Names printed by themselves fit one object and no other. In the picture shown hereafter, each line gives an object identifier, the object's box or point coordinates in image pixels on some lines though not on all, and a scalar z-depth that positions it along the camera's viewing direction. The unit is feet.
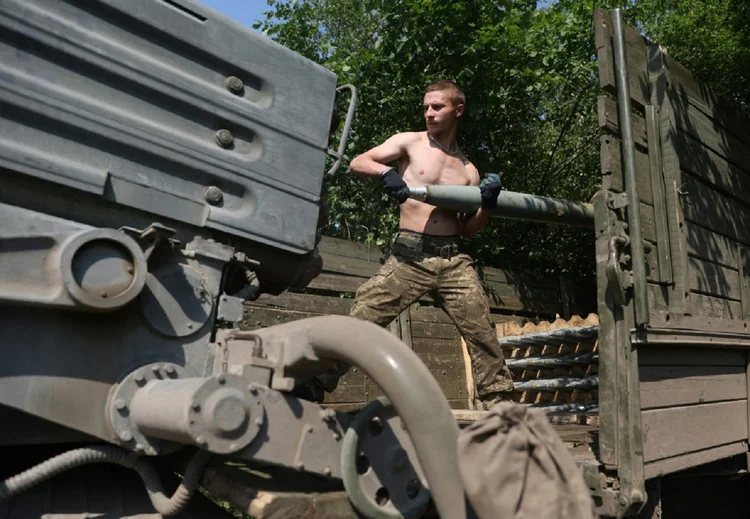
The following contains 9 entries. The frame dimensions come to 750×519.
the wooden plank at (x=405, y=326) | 16.92
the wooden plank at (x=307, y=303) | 14.83
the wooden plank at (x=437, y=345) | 17.35
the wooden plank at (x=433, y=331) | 17.44
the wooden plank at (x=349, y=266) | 17.16
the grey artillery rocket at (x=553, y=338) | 15.47
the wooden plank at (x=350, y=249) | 17.29
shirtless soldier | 11.30
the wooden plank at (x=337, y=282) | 16.71
